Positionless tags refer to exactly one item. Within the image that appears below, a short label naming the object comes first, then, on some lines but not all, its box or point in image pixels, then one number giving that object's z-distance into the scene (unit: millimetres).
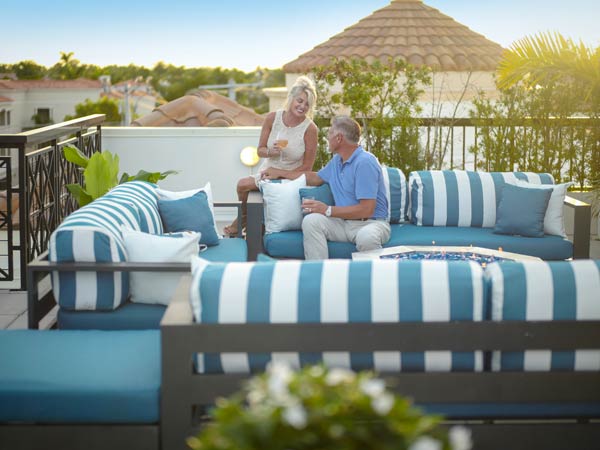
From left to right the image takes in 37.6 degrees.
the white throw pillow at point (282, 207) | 5770
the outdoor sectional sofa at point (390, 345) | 2535
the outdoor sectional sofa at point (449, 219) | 5637
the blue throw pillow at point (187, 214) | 4992
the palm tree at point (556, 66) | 7766
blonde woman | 6414
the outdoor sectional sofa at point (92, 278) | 3574
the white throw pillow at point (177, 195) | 5082
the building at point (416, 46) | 14547
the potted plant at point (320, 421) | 1423
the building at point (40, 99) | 37750
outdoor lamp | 9008
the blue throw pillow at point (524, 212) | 5699
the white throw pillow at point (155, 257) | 3684
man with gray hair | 5496
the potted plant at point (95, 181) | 5730
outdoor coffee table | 4543
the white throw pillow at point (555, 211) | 5793
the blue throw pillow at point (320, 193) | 5840
